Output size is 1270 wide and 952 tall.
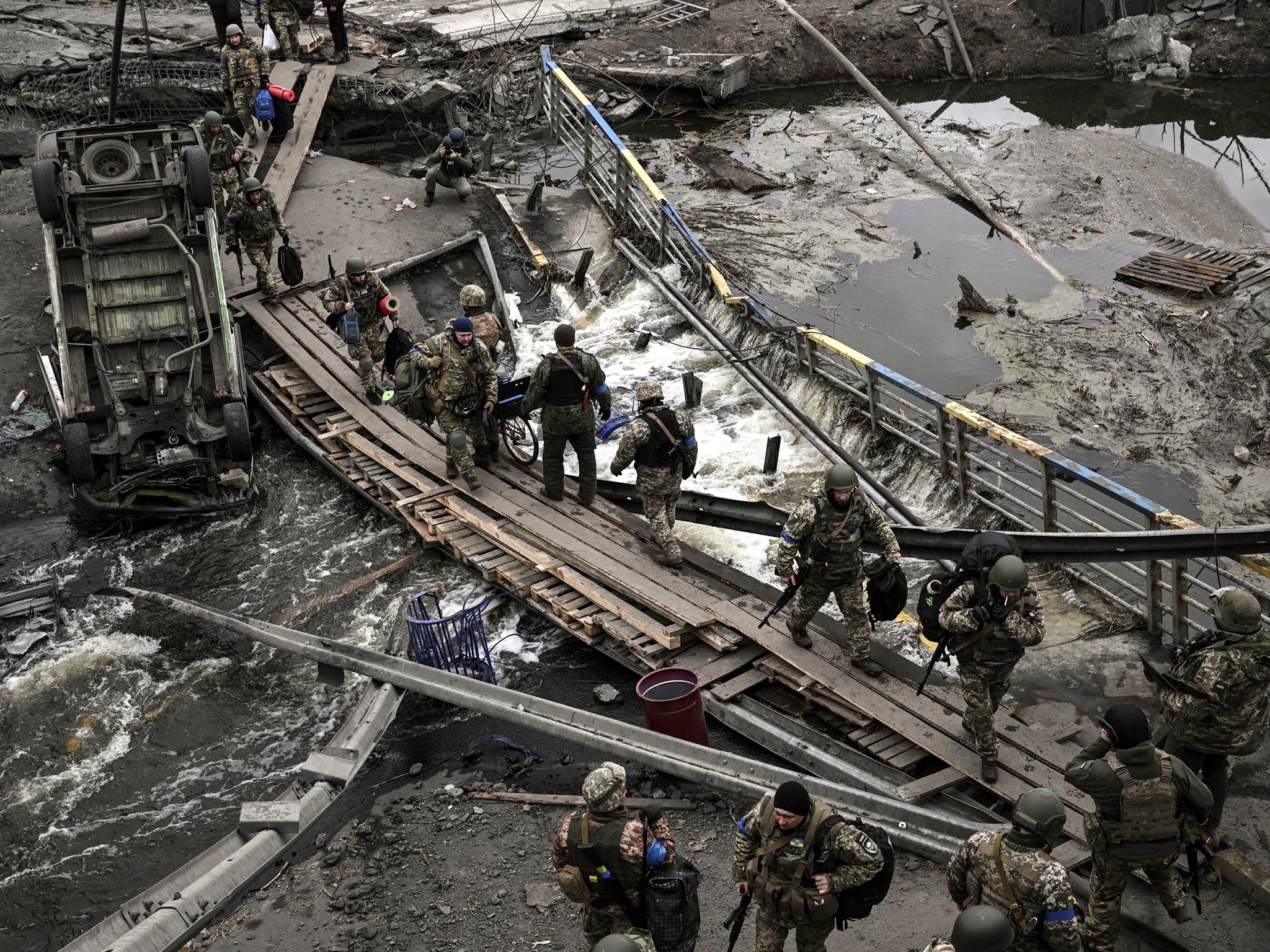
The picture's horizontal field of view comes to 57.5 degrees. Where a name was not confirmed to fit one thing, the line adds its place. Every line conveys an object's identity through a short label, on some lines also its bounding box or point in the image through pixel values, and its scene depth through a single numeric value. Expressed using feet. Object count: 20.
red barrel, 26.32
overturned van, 38.29
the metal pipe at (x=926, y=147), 56.34
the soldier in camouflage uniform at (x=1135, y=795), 19.27
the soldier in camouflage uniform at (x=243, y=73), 54.90
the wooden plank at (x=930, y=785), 24.22
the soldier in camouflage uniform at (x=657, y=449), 30.86
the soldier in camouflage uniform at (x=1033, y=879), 17.49
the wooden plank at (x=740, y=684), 28.07
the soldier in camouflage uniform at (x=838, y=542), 26.16
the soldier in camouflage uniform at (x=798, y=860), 17.83
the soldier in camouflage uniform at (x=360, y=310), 40.42
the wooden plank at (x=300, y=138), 53.57
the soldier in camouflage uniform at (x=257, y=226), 45.01
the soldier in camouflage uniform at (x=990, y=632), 22.98
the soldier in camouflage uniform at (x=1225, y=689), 21.16
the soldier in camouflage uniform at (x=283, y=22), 62.08
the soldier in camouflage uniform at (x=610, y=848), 18.40
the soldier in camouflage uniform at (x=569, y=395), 33.24
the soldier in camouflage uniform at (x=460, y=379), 35.35
